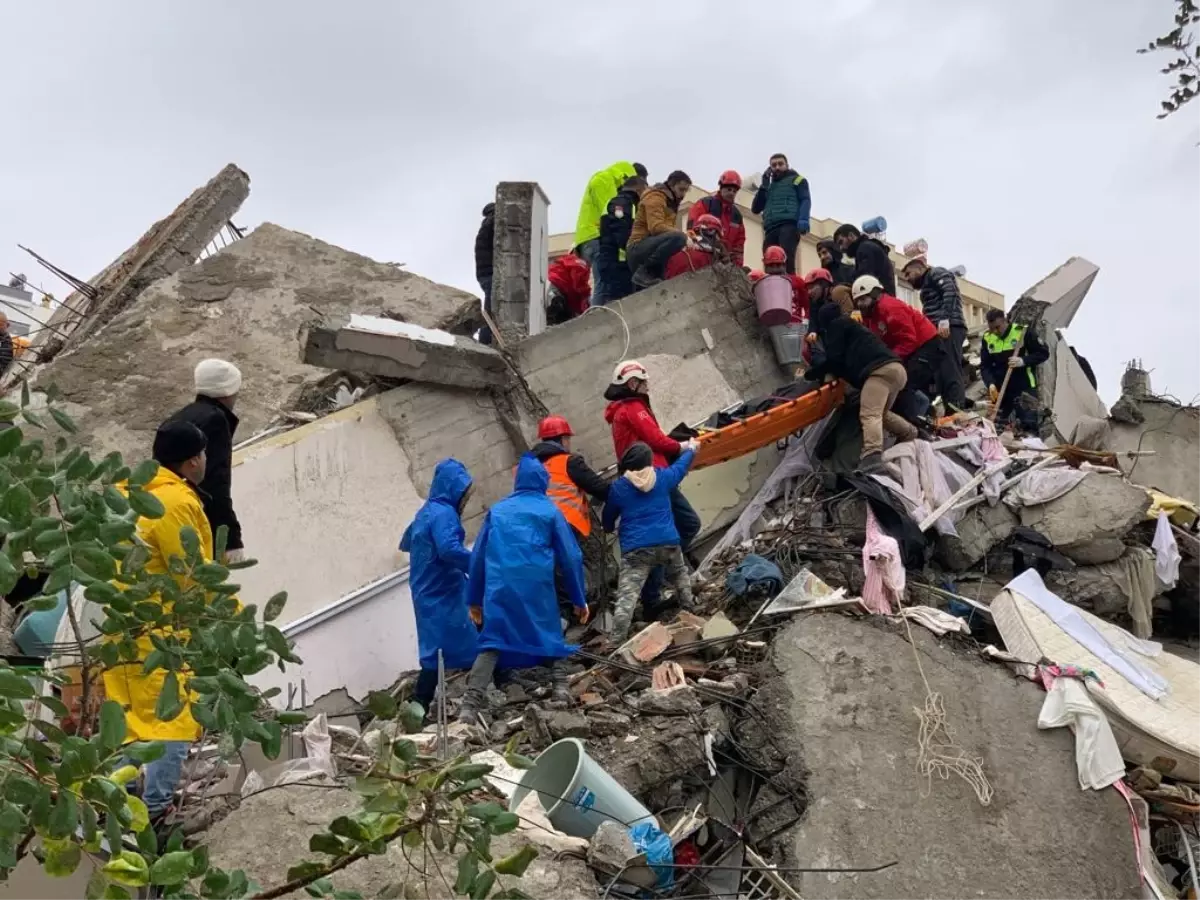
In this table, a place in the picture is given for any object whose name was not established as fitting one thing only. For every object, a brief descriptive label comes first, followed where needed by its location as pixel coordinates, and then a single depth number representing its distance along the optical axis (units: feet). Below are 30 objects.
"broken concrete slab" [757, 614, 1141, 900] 16.06
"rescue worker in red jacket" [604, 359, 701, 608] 25.44
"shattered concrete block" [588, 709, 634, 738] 17.62
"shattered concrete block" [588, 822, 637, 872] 13.97
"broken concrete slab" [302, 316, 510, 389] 27.30
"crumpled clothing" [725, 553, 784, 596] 22.58
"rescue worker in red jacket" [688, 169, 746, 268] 35.86
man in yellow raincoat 13.52
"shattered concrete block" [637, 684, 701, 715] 18.10
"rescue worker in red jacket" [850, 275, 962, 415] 27.96
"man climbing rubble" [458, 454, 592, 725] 19.60
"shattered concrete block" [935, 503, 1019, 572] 25.05
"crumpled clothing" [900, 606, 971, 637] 19.51
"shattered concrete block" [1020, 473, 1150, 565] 24.39
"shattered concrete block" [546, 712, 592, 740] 17.35
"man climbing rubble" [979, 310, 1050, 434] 36.17
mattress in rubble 18.45
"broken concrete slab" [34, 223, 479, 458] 30.68
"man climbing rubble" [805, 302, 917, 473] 26.08
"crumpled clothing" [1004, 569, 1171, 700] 20.11
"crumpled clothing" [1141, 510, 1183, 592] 24.48
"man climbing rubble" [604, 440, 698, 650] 23.17
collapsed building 16.65
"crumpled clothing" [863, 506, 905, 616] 21.84
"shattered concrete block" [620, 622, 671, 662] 21.07
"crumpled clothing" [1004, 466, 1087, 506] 25.25
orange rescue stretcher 26.76
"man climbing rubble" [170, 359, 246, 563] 18.30
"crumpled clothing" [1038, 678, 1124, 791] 17.40
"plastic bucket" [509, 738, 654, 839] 14.84
